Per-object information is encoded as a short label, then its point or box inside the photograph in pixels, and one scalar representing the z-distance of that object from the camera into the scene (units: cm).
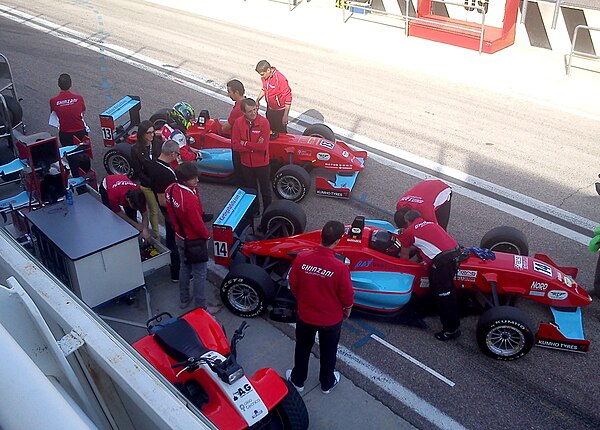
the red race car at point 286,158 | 845
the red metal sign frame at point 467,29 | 1468
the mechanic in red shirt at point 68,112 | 862
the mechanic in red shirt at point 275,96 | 891
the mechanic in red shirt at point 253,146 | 747
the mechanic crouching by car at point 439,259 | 560
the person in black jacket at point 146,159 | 689
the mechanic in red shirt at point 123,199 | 658
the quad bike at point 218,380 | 409
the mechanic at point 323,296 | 469
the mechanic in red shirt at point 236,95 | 830
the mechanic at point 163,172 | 643
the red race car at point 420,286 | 569
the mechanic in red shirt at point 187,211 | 569
